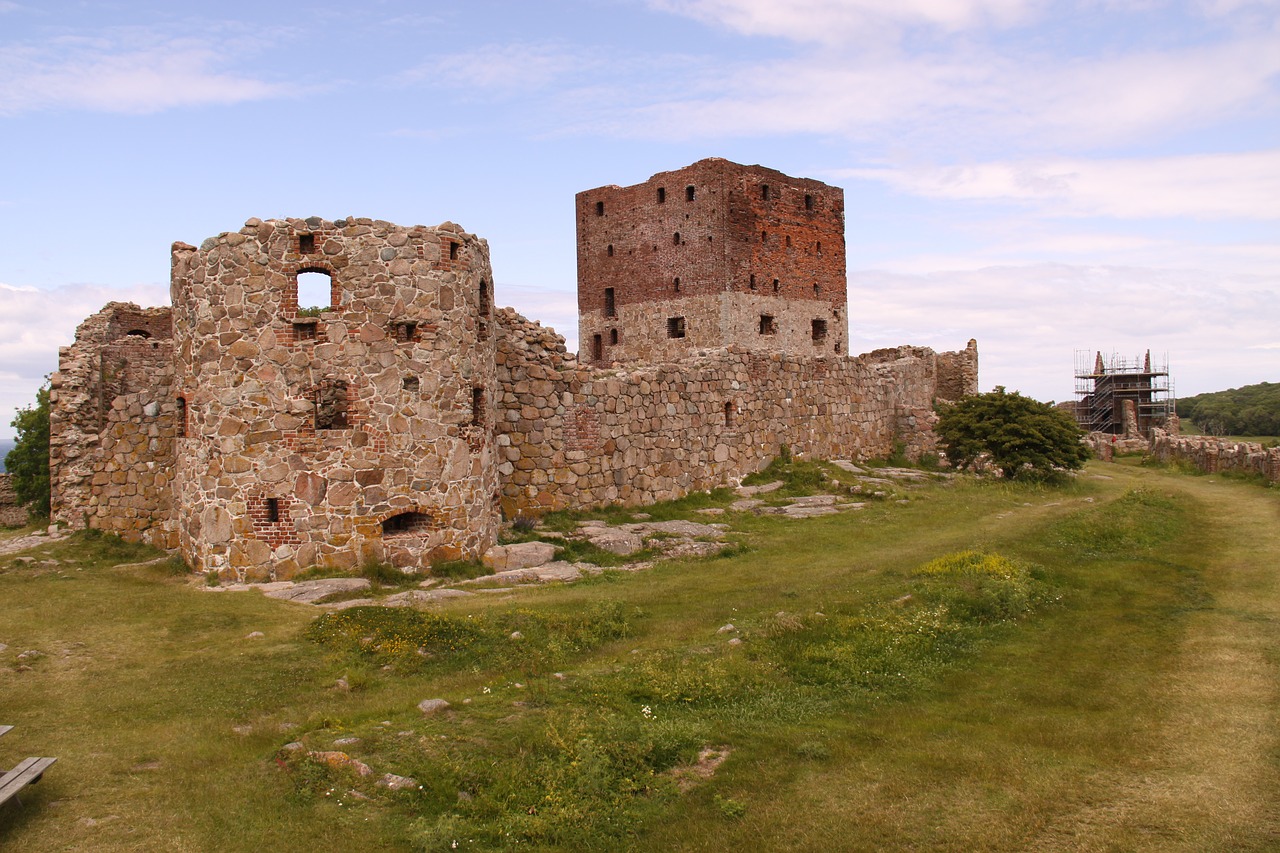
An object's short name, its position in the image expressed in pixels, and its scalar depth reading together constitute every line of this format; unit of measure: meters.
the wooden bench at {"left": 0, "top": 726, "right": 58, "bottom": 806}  6.19
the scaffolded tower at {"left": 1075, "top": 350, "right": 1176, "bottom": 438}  54.06
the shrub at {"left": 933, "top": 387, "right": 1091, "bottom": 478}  23.73
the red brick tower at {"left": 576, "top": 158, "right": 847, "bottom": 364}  41.59
